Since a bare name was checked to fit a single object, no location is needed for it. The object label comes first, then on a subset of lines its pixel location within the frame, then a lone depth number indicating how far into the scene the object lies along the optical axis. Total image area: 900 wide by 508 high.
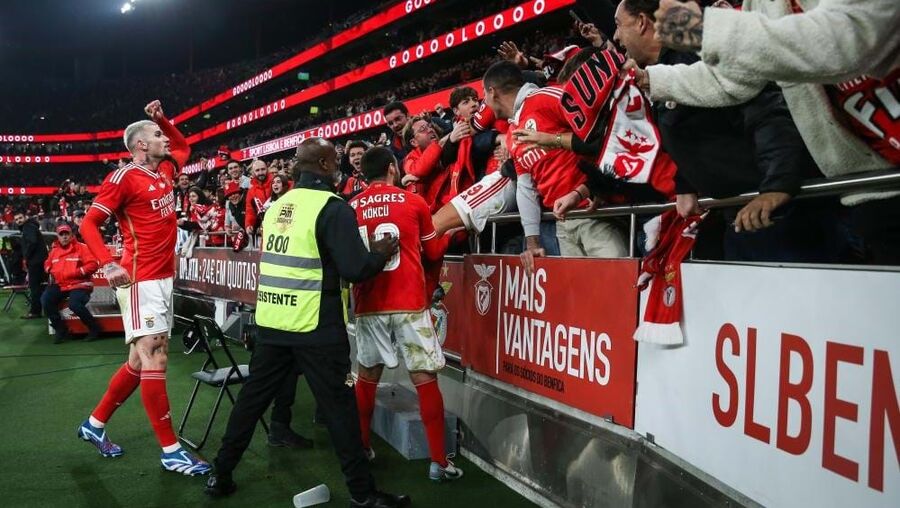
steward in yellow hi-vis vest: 3.32
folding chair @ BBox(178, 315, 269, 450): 4.59
